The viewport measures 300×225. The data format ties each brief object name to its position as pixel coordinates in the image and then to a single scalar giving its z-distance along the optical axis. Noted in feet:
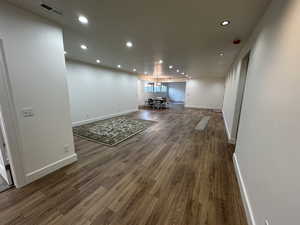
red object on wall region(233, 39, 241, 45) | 9.45
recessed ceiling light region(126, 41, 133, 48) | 10.27
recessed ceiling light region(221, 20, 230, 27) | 6.89
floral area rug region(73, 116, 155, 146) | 12.80
